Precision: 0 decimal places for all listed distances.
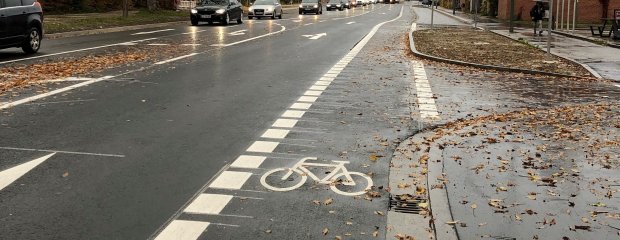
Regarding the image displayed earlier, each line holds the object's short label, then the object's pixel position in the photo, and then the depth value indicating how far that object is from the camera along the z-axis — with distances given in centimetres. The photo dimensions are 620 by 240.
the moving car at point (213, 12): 3609
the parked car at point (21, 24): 1720
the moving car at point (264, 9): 4609
